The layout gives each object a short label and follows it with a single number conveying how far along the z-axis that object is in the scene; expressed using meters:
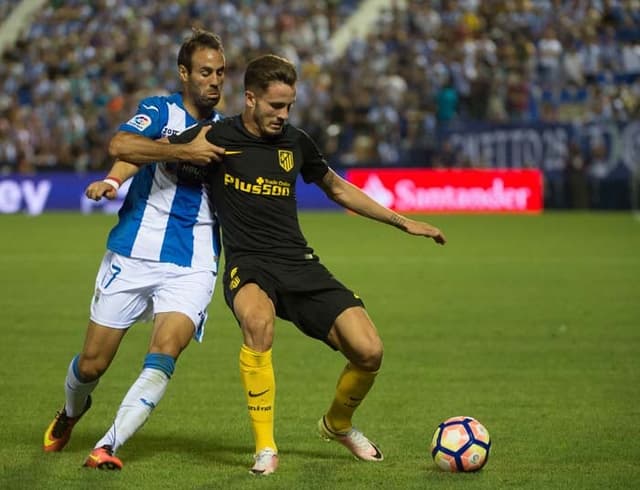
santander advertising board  57.12
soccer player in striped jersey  12.82
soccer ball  12.75
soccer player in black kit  12.70
